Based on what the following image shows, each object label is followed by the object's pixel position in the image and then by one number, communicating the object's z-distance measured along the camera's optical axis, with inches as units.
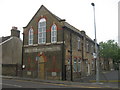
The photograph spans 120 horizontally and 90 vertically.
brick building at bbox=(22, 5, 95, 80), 554.9
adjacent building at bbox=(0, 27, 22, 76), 681.7
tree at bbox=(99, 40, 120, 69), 1256.0
